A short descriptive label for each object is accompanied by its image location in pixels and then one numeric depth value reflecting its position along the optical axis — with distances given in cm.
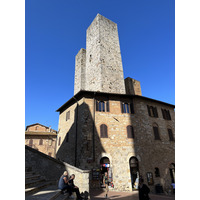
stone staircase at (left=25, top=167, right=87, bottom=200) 496
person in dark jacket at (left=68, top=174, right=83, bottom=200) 599
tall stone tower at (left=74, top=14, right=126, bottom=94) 1767
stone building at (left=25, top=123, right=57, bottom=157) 2638
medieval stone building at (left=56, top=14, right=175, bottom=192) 1126
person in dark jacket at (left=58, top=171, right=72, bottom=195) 577
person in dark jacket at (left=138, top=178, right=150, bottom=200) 510
